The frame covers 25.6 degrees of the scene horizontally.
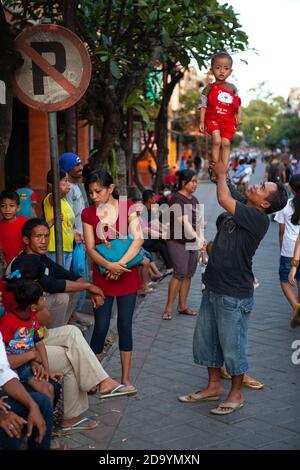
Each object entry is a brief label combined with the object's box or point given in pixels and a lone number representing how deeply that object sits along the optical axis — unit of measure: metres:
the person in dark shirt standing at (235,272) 4.70
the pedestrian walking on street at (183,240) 7.51
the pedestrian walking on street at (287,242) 7.27
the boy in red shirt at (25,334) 4.07
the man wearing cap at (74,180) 6.82
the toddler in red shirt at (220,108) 5.25
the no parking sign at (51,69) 5.16
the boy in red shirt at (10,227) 5.82
